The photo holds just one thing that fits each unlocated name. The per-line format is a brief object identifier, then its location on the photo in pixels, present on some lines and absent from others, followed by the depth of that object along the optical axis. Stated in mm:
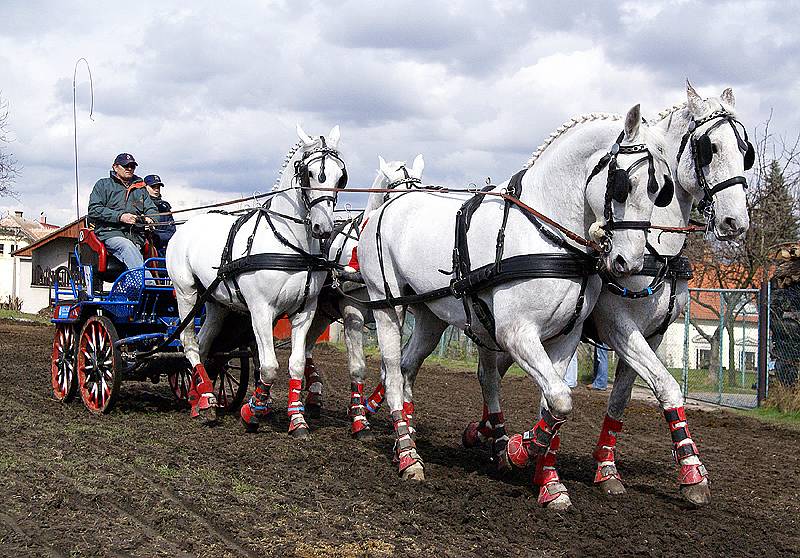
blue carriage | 9219
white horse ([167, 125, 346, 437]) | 8117
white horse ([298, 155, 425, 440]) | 8617
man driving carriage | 9594
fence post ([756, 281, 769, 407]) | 12336
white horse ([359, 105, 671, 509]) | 5281
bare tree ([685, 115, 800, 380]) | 16766
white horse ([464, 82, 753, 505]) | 5539
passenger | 10281
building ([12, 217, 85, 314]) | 40469
